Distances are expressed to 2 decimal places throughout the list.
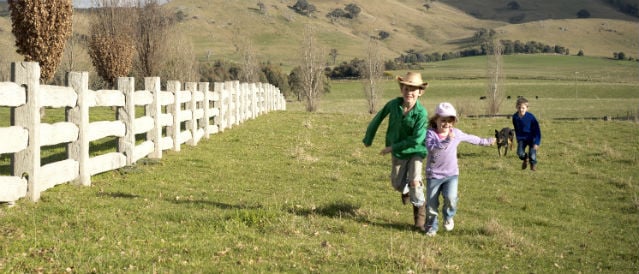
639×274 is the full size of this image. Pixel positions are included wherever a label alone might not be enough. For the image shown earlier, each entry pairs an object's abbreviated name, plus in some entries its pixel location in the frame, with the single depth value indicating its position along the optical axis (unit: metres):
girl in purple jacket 8.04
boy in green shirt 8.24
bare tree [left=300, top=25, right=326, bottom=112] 53.50
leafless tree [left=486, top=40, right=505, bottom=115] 53.26
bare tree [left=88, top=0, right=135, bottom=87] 36.41
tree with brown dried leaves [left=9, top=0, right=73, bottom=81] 27.34
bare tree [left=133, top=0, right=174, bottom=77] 39.84
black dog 15.88
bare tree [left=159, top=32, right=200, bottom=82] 50.25
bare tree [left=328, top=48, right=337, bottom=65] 185.40
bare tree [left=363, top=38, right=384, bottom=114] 59.78
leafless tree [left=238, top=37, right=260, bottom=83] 76.12
